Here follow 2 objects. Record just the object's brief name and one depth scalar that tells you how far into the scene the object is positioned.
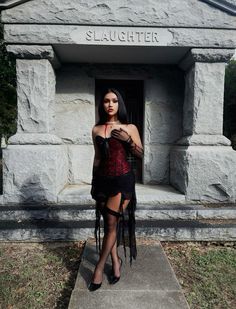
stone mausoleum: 4.31
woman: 2.64
